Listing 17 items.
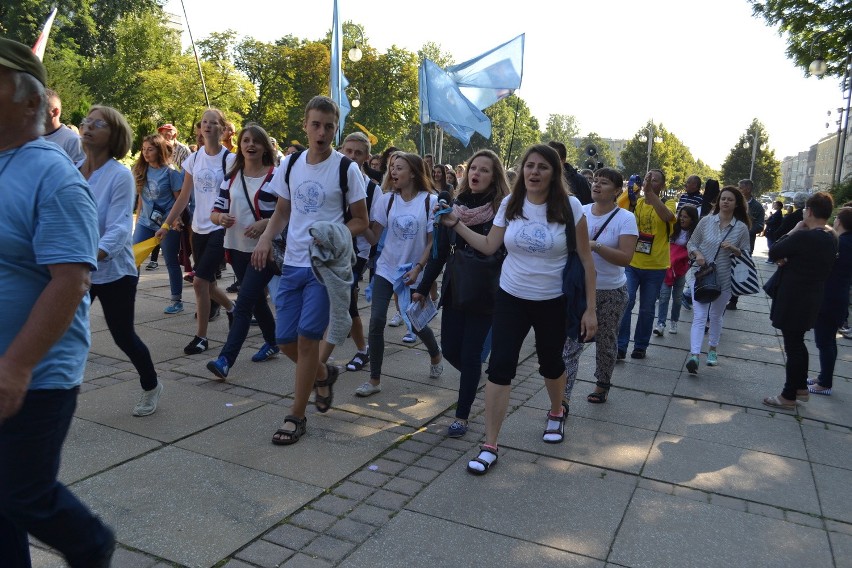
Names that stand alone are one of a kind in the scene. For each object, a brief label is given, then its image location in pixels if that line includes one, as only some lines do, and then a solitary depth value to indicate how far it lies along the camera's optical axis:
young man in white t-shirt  4.29
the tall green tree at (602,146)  125.98
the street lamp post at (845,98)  20.98
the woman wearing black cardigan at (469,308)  4.69
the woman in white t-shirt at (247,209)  5.50
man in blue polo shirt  1.96
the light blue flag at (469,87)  15.84
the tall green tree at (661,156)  97.81
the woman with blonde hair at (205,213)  6.29
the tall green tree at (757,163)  84.38
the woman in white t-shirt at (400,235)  5.47
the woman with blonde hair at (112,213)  4.13
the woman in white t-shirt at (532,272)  4.20
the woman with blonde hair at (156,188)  7.50
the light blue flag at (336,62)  14.19
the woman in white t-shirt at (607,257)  5.36
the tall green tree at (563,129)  144.00
